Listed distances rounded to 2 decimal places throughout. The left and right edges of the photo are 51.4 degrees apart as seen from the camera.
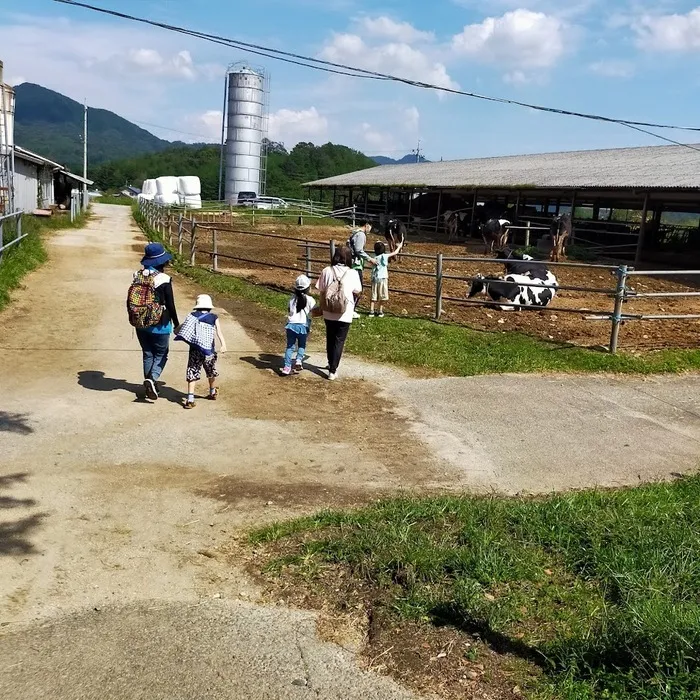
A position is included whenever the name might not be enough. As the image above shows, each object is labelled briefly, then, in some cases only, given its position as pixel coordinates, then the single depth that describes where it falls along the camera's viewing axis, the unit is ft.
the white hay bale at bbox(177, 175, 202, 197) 186.29
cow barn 74.54
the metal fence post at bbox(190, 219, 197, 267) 55.39
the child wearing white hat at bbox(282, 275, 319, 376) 26.43
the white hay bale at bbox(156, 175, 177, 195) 189.58
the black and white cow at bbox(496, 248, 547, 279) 41.86
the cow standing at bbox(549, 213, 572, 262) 67.15
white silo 217.97
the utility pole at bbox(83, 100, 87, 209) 200.48
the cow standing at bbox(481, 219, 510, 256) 75.51
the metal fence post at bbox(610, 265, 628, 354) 31.58
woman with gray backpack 25.90
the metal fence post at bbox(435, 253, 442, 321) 36.83
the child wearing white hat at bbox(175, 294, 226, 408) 22.45
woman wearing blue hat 22.18
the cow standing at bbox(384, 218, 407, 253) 58.08
